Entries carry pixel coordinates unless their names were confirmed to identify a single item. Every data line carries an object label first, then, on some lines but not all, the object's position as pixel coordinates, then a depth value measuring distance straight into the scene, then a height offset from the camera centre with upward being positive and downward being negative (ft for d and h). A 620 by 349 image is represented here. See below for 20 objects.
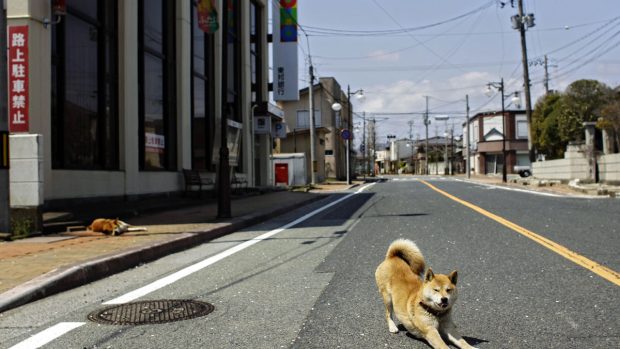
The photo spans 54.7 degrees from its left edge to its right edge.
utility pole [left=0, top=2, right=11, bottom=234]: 33.60 +2.03
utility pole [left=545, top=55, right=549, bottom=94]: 243.81 +37.60
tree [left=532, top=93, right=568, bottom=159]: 175.22 +13.33
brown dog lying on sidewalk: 36.81 -3.07
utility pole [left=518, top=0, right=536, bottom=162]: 134.41 +21.78
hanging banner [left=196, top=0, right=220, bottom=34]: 60.59 +16.16
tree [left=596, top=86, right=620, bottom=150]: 103.65 +8.60
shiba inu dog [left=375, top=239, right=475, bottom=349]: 13.02 -2.84
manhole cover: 17.35 -4.13
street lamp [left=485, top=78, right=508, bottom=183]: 171.51 +24.75
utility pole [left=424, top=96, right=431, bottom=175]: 367.39 +31.36
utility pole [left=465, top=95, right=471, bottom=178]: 217.93 +22.15
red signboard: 37.78 +6.38
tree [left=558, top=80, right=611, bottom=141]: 163.63 +18.02
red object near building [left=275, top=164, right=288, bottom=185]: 138.82 +0.43
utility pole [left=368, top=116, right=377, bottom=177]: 344.65 +24.38
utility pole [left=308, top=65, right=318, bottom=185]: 135.85 +9.05
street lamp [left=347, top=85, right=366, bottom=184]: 154.34 +4.54
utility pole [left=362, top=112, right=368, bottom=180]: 285.68 +24.47
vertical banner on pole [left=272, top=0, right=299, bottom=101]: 110.73 +22.01
